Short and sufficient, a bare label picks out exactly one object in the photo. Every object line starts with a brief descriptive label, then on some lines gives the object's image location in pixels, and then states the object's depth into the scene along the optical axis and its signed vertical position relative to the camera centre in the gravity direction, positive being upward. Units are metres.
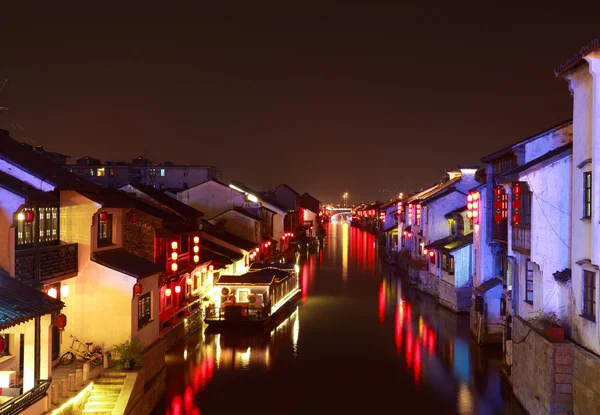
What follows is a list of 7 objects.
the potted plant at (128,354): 19.83 -5.05
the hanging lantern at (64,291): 21.50 -2.97
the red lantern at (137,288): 22.20 -2.94
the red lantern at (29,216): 17.42 -0.11
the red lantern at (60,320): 17.30 -3.29
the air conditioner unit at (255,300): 37.03 -5.64
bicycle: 20.61 -5.25
